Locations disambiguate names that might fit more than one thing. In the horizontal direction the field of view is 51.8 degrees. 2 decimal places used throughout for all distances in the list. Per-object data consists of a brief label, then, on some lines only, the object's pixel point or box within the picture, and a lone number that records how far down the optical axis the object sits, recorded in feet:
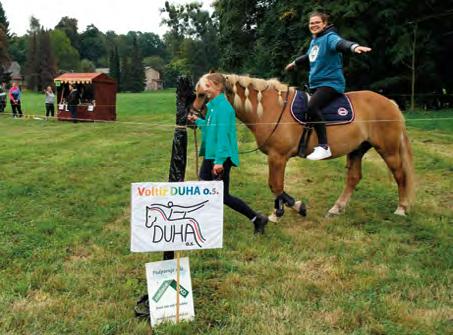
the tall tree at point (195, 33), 235.61
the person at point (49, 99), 71.94
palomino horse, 18.42
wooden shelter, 67.92
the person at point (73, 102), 66.18
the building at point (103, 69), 409.74
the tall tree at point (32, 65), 275.18
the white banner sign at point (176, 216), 10.27
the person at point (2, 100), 75.81
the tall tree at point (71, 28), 434.30
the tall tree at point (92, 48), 451.12
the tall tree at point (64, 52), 341.84
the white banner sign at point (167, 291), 10.70
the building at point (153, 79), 392.68
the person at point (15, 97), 68.49
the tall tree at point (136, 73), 288.30
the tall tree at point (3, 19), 337.02
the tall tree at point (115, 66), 284.00
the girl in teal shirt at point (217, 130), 14.87
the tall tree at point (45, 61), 275.18
